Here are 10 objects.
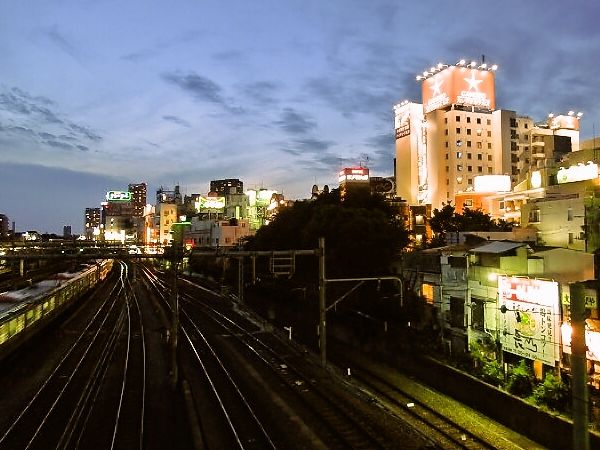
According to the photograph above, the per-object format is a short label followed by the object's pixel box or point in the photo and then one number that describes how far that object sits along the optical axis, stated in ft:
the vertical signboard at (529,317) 46.75
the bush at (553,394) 44.24
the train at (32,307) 62.49
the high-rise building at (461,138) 224.53
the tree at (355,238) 94.17
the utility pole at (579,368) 26.89
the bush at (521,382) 48.96
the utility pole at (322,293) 55.83
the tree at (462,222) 128.06
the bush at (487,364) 53.31
